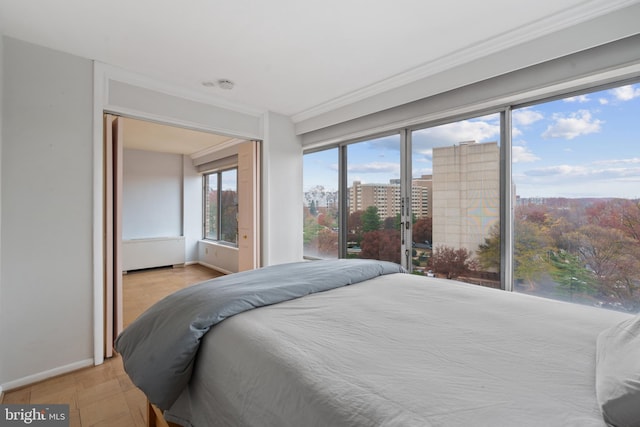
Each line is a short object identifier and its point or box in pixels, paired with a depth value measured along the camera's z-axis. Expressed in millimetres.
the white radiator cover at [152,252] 5641
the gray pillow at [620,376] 657
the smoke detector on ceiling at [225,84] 2867
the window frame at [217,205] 6078
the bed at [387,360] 756
